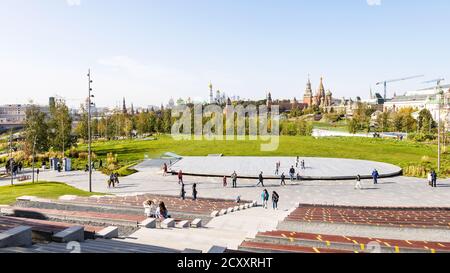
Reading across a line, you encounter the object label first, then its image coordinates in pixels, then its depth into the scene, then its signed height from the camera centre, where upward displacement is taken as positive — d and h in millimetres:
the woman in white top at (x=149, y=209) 15499 -3652
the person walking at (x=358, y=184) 30027 -5094
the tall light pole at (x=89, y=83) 28236 +3137
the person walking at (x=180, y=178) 33031 -4908
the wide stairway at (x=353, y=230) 8555 -3664
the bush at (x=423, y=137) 75188 -3077
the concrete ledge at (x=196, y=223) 14389 -3945
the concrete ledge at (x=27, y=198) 17544 -3591
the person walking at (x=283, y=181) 31844 -5109
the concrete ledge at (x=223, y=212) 18338 -4492
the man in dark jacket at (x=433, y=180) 30172 -4765
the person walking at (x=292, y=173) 33188 -4639
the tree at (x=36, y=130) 51625 -841
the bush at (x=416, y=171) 36528 -4891
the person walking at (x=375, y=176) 32188 -4746
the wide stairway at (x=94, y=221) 8312 -3542
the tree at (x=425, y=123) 94038 -125
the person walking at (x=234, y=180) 31219 -4840
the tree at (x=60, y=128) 56938 -625
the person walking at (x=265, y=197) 23000 -4667
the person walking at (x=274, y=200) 22641 -4749
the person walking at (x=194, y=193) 25186 -4788
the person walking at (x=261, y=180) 31134 -4833
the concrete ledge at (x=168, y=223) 13414 -3689
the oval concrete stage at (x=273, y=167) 35531 -4937
